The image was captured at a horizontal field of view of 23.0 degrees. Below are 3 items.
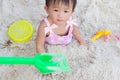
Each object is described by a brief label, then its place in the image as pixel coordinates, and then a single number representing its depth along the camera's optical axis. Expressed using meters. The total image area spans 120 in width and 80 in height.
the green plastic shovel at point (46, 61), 1.00
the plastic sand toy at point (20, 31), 1.54
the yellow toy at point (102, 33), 1.58
